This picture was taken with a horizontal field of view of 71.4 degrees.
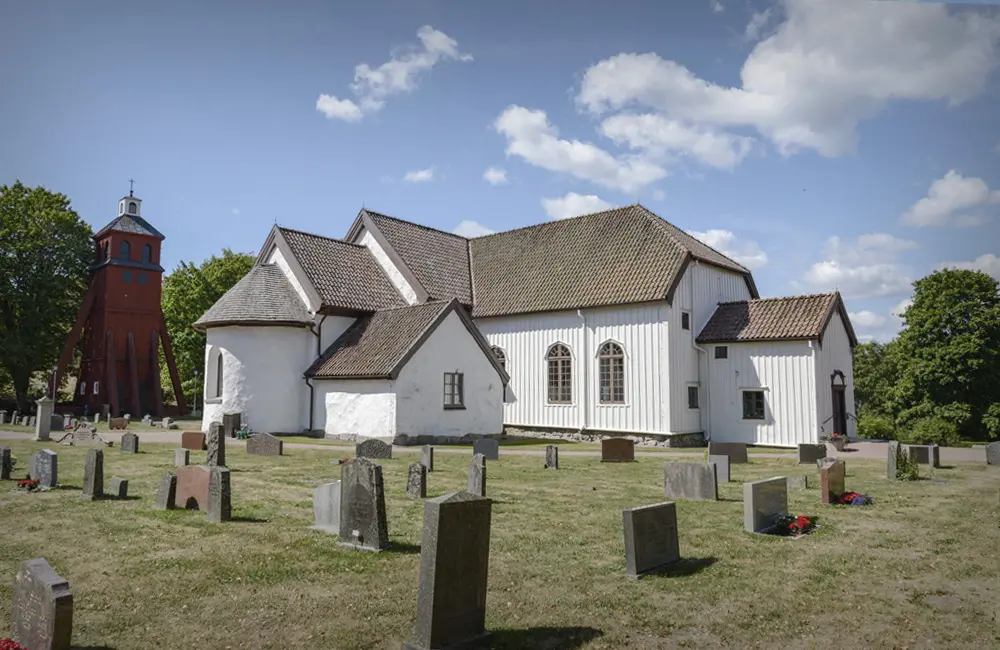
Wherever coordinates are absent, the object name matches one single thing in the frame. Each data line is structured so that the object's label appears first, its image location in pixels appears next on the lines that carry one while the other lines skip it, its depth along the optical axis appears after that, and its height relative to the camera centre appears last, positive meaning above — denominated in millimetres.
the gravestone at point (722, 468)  15570 -1573
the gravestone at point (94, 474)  12078 -1347
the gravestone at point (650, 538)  7711 -1603
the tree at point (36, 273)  42188 +7718
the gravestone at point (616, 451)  19750 -1516
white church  25812 +1887
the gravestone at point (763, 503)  10023 -1554
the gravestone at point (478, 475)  12562 -1411
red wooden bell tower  42844 +4622
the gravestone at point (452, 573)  5578 -1446
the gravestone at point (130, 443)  20172 -1352
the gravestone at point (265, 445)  20156 -1387
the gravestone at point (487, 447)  18906 -1359
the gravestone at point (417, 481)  12789 -1537
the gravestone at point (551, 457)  18031 -1544
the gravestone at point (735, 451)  19373 -1514
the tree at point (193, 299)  52438 +7471
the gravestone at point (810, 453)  19594 -1558
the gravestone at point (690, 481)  12977 -1585
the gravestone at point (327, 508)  9531 -1530
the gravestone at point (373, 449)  18812 -1406
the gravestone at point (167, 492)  11203 -1533
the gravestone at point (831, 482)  12594 -1528
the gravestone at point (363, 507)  8727 -1403
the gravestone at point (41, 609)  5152 -1601
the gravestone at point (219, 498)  10242 -1487
